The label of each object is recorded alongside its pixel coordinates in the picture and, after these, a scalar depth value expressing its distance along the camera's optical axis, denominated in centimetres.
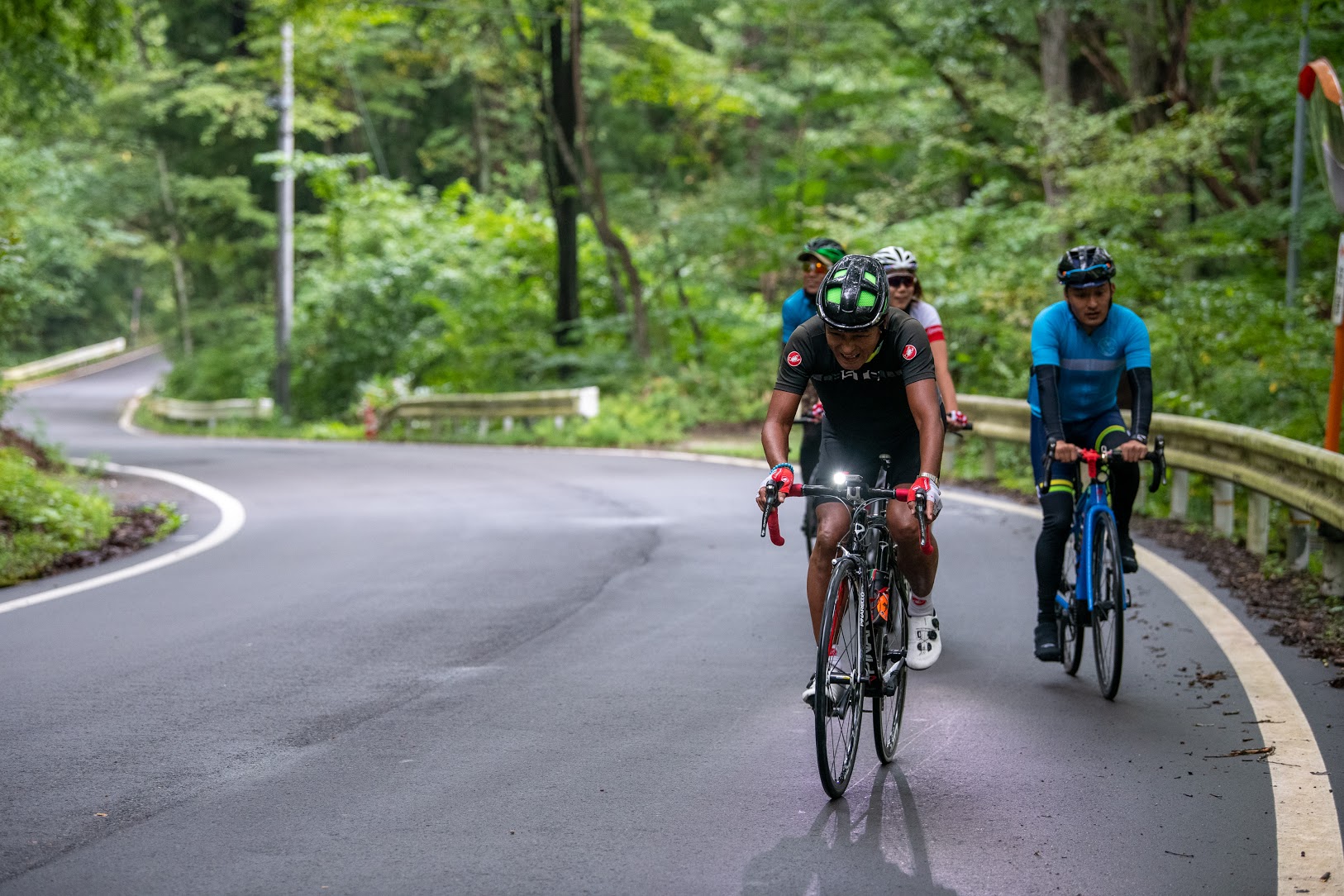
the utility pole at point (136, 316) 8572
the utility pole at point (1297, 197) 1750
